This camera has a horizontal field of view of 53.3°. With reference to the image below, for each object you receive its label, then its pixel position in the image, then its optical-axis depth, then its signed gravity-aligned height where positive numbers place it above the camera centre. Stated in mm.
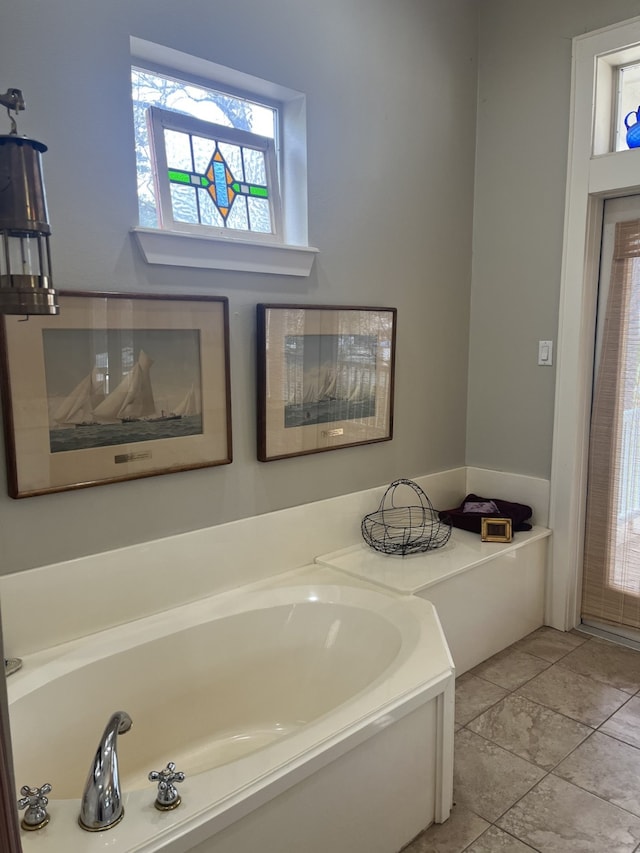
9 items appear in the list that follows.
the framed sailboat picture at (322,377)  2336 -153
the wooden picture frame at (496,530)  2795 -839
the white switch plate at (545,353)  2930 -70
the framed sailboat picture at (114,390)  1767 -154
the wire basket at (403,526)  2699 -855
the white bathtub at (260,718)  1324 -1006
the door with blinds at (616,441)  2760 -462
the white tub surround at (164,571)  1838 -767
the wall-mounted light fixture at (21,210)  963 +198
